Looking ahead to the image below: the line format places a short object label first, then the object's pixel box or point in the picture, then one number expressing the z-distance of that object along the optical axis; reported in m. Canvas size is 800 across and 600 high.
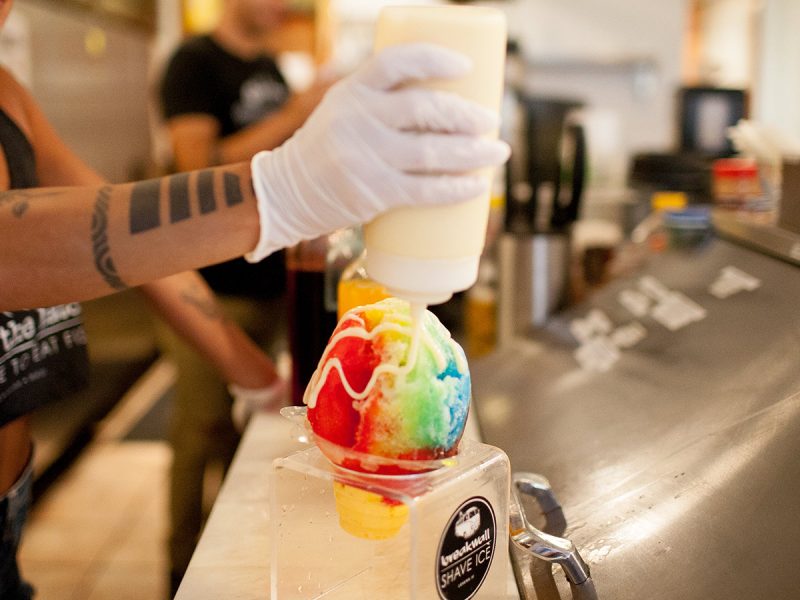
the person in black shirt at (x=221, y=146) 2.17
